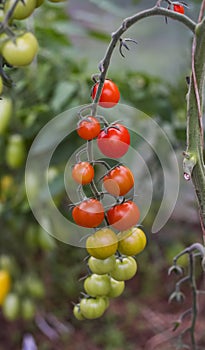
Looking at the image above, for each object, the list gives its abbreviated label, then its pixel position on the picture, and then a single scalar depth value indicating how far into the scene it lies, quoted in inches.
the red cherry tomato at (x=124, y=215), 36.2
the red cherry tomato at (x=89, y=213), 35.8
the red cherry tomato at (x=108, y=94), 36.5
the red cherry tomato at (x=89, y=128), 35.7
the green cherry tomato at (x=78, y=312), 40.4
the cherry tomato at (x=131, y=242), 36.9
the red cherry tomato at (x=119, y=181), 36.0
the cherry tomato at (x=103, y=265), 37.1
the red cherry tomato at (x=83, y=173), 35.7
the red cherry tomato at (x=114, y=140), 35.9
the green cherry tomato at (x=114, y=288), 39.0
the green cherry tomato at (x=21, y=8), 33.6
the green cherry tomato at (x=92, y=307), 39.1
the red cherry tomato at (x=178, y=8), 38.2
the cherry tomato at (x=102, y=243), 36.2
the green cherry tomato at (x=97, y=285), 38.2
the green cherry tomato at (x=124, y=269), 37.5
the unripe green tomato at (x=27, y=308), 75.3
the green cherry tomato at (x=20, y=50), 33.0
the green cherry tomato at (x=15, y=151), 70.9
